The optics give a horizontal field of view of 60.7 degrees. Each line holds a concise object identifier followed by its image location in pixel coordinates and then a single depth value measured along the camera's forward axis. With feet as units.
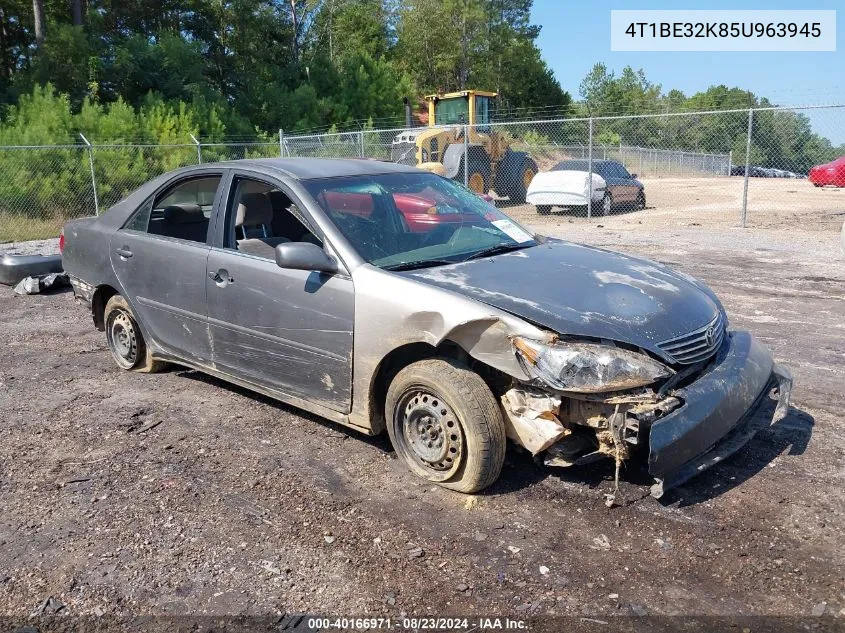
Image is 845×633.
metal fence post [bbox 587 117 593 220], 51.70
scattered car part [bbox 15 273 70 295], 29.07
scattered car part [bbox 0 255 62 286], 30.40
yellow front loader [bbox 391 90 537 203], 62.06
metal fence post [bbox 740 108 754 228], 42.36
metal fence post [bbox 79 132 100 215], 50.98
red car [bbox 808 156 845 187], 68.33
